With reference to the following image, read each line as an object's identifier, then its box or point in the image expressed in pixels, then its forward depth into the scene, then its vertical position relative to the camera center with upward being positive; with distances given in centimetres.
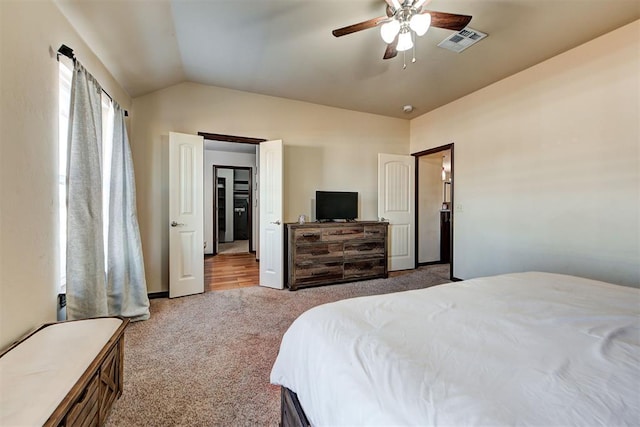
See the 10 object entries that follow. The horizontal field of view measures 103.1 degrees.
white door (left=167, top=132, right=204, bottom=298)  317 -7
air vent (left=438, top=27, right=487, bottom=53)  232 +162
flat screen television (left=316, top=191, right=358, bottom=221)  396 +7
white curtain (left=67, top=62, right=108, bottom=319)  181 +2
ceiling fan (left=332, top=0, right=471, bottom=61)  170 +133
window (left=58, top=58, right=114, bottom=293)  179 +40
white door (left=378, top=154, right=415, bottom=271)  438 +9
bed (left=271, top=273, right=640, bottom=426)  60 -46
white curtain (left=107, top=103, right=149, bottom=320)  244 -32
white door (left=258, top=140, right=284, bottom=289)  359 -10
